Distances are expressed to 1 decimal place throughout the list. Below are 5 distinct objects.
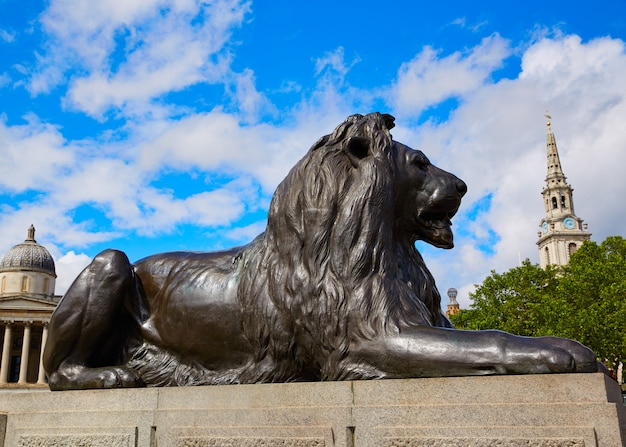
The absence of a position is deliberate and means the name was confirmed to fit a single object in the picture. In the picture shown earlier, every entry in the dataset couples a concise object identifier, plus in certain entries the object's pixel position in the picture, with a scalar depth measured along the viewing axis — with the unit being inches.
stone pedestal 131.0
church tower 3907.5
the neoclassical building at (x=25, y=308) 2541.8
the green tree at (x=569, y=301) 1167.0
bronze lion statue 161.6
